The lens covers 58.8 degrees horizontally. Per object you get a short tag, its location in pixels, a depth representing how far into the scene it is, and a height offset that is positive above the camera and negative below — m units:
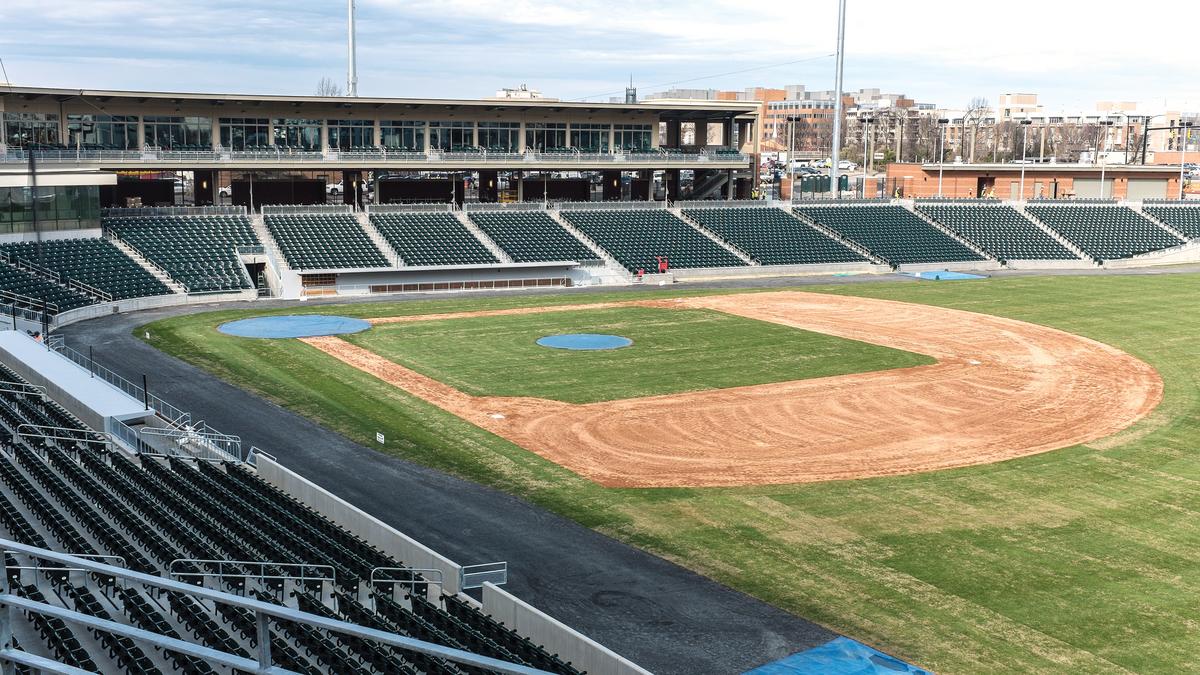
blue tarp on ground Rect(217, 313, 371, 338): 49.31 -7.24
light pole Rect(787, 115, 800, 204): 90.10 +0.38
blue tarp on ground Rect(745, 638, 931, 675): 17.98 -8.19
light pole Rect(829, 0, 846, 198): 84.12 +7.17
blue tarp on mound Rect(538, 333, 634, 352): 47.22 -7.39
